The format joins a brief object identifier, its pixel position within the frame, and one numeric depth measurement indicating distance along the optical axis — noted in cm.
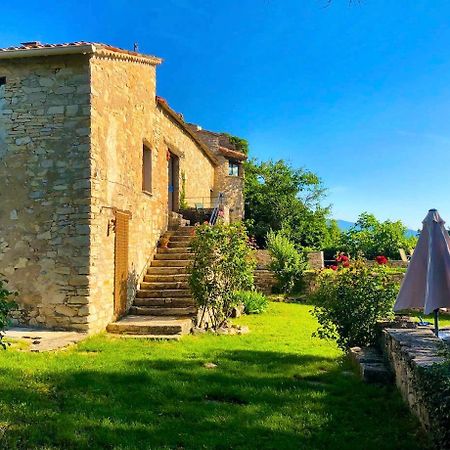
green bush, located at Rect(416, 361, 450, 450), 344
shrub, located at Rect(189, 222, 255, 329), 1066
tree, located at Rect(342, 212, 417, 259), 2706
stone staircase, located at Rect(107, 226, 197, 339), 962
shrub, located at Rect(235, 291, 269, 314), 1456
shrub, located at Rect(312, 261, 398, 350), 725
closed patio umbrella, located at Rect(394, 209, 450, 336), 612
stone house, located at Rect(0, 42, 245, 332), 921
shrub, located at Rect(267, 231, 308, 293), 1903
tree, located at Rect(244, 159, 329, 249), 3125
